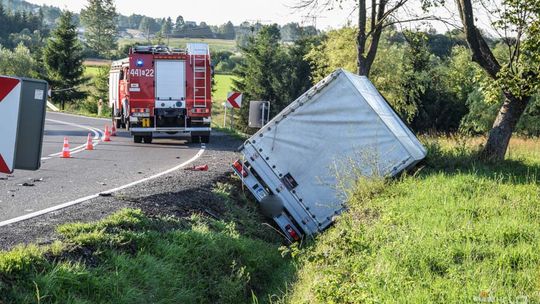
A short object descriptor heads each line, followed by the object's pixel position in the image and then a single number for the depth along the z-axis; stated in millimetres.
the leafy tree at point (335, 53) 47125
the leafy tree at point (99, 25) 122312
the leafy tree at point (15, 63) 73188
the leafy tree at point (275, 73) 64875
